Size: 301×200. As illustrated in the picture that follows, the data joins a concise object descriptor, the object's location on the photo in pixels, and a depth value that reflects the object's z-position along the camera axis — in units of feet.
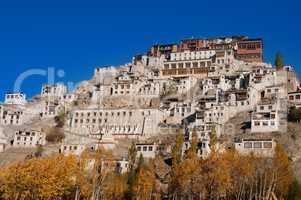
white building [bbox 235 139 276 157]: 223.92
